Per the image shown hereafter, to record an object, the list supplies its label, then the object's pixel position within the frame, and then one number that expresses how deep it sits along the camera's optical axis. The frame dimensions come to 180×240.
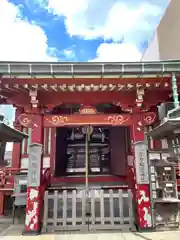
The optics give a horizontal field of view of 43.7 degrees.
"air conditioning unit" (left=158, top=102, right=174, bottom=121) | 5.28
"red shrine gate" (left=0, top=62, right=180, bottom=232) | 5.07
